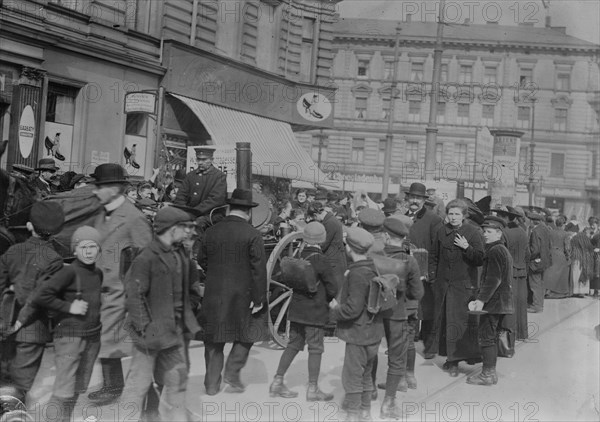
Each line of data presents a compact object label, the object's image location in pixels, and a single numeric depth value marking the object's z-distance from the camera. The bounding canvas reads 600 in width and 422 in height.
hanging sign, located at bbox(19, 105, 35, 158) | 10.35
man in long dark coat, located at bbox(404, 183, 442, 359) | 7.11
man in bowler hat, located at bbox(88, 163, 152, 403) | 4.46
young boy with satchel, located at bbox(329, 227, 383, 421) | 4.59
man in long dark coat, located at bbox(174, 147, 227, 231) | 6.33
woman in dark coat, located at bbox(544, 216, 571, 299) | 12.69
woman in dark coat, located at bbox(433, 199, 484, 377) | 6.49
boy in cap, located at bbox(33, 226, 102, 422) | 4.01
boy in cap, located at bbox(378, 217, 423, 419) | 4.96
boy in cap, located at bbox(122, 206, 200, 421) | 4.02
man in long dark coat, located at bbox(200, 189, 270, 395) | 5.15
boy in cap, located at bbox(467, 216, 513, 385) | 6.09
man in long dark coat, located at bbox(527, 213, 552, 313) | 10.95
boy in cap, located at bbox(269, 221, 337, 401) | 5.25
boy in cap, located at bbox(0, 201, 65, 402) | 4.20
